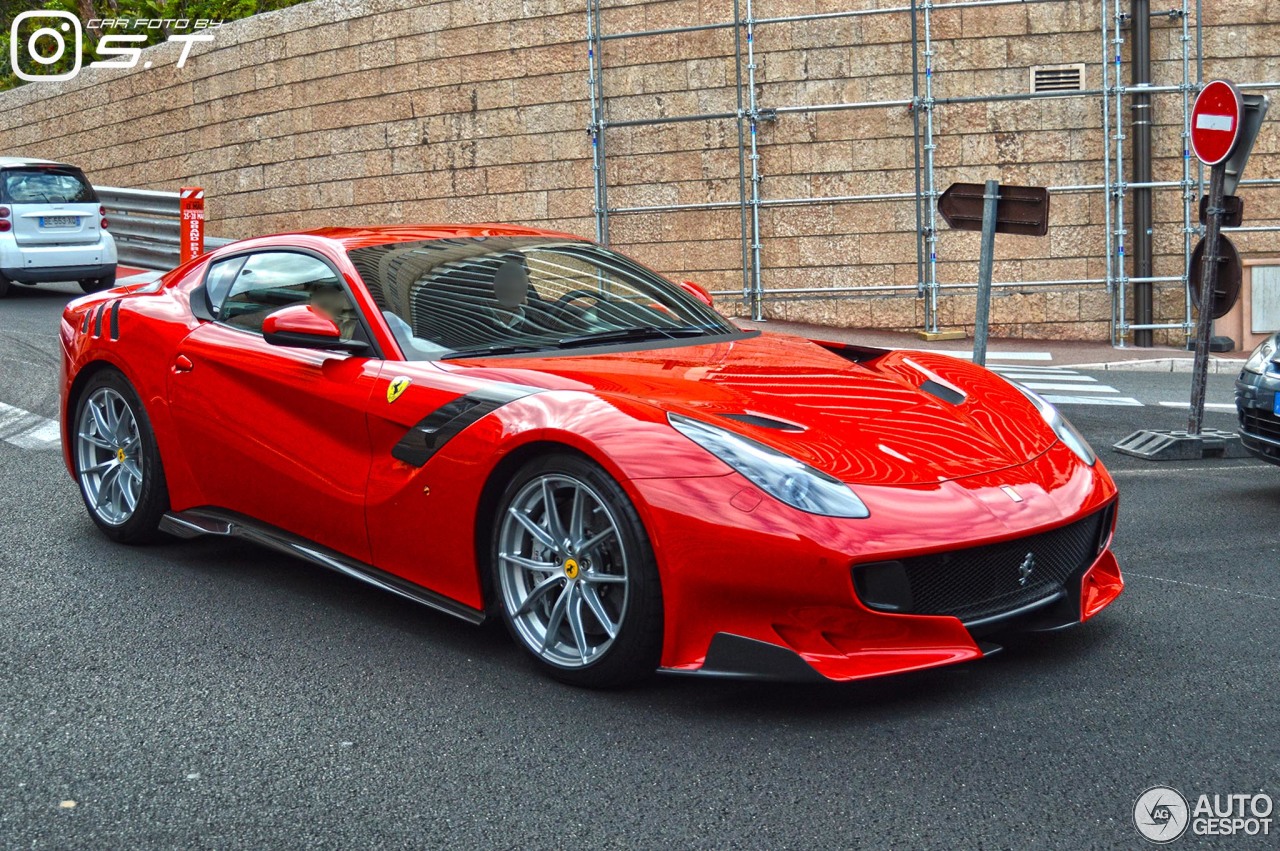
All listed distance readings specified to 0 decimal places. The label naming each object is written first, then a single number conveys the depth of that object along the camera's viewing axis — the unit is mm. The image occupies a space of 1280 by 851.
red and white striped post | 17938
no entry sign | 8125
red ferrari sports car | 3664
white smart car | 16797
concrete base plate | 8164
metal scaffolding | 15367
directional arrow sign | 8875
